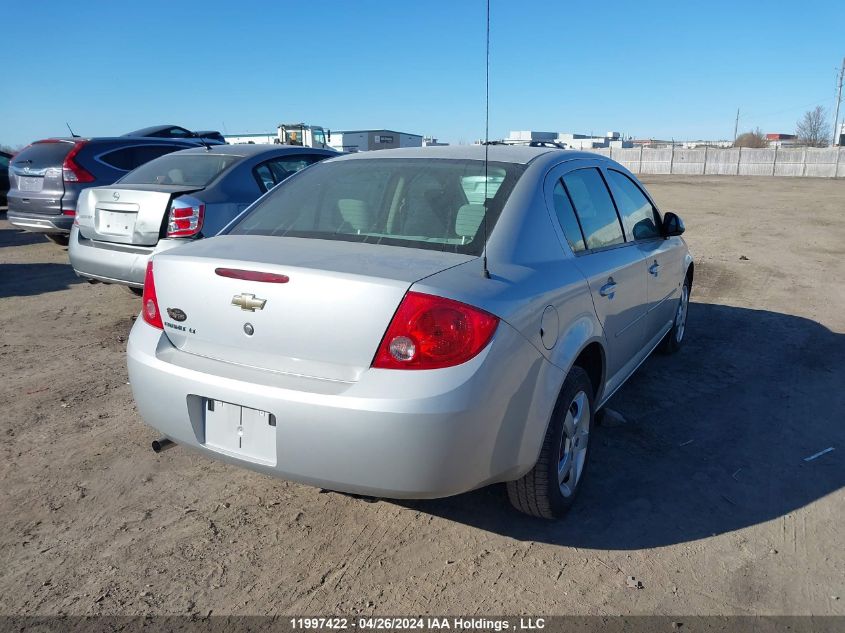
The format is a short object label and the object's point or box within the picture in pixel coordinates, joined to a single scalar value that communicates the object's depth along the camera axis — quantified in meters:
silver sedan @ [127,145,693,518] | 2.38
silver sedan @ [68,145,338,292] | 5.79
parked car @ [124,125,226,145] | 16.83
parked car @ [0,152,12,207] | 15.11
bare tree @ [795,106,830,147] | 85.94
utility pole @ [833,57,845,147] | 65.90
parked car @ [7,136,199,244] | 8.61
